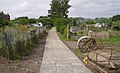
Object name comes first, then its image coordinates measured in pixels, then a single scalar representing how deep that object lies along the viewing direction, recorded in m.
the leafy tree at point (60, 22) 17.15
